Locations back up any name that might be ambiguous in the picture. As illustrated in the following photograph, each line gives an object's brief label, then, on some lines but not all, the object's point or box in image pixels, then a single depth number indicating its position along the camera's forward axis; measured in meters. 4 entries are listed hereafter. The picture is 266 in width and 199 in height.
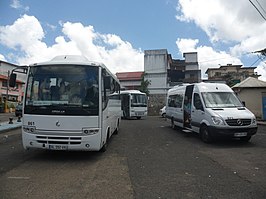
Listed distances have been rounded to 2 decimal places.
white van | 6.80
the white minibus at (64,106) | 5.02
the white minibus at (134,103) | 18.02
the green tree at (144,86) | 31.12
